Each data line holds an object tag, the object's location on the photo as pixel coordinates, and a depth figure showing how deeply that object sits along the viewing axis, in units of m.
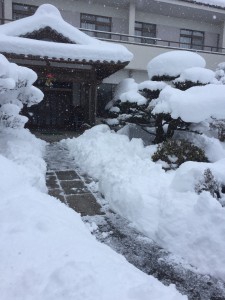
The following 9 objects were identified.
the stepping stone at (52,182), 6.03
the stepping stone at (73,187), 5.80
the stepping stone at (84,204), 4.88
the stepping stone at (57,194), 5.40
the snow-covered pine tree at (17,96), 7.49
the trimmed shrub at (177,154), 6.74
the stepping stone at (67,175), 6.67
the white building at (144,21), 15.96
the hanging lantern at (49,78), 11.90
